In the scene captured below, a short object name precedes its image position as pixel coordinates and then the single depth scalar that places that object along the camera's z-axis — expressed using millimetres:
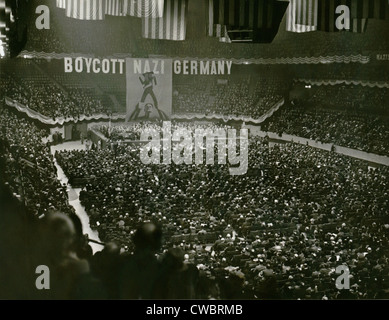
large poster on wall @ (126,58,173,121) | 41531
